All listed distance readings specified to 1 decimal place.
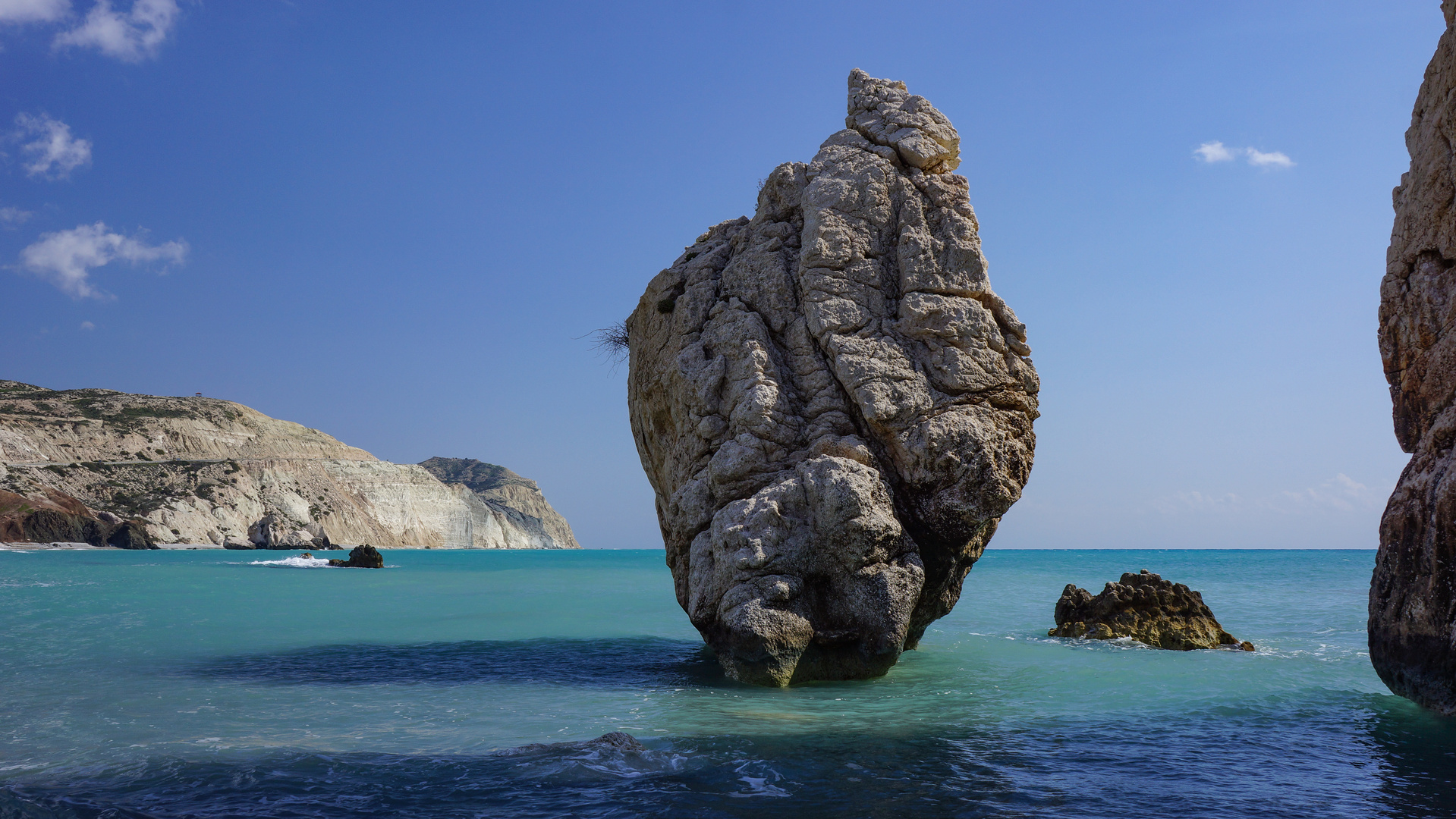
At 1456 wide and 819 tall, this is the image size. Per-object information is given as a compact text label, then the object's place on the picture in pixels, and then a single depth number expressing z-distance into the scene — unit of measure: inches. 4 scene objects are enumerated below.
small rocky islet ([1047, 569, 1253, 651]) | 692.7
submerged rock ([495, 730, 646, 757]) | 323.3
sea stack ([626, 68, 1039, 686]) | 456.8
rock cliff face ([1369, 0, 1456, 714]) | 358.9
